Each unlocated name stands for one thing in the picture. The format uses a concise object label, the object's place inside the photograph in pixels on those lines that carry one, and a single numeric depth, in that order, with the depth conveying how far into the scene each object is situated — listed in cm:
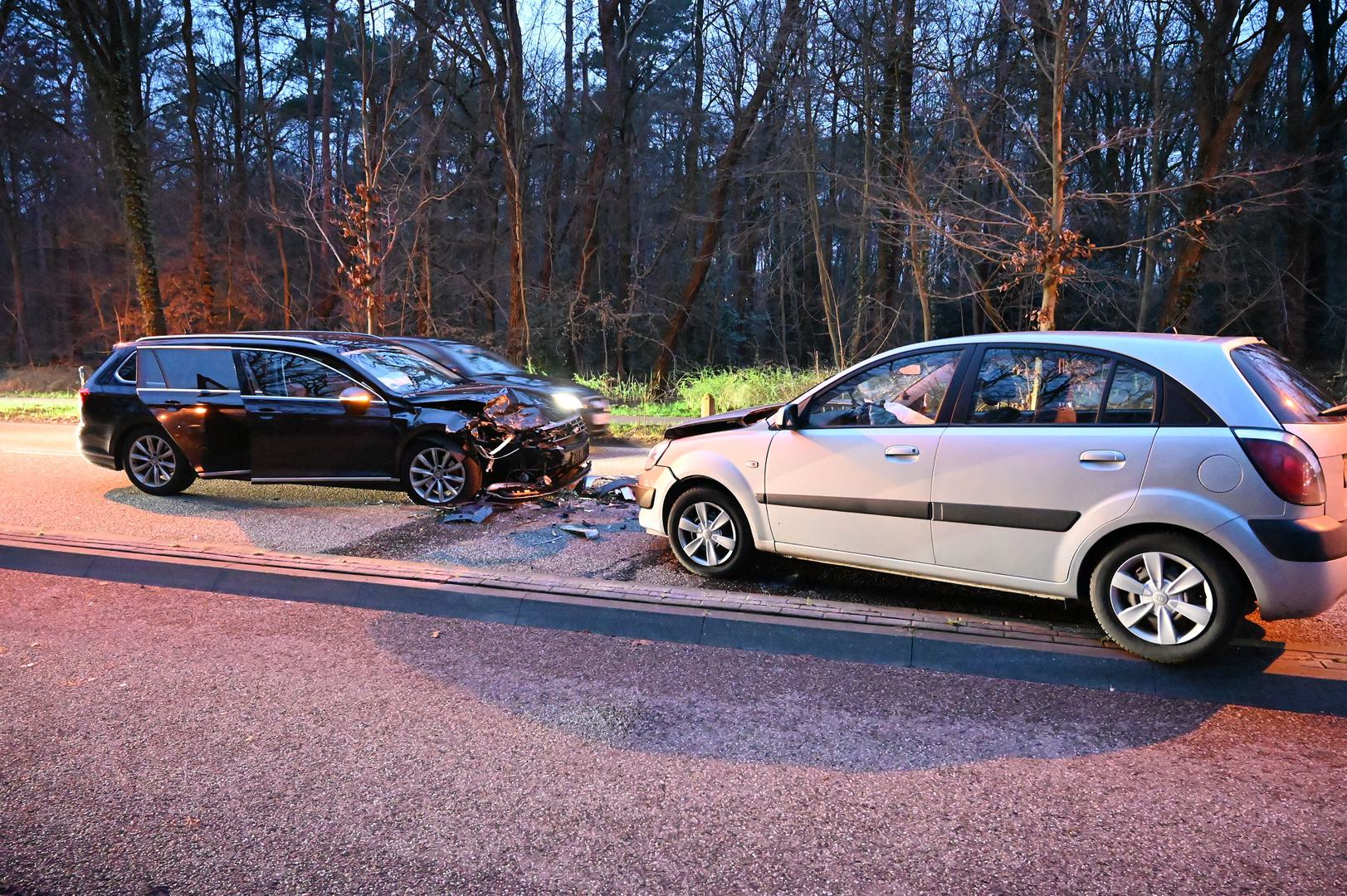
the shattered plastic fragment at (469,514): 753
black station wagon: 814
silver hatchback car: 385
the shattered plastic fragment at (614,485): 858
